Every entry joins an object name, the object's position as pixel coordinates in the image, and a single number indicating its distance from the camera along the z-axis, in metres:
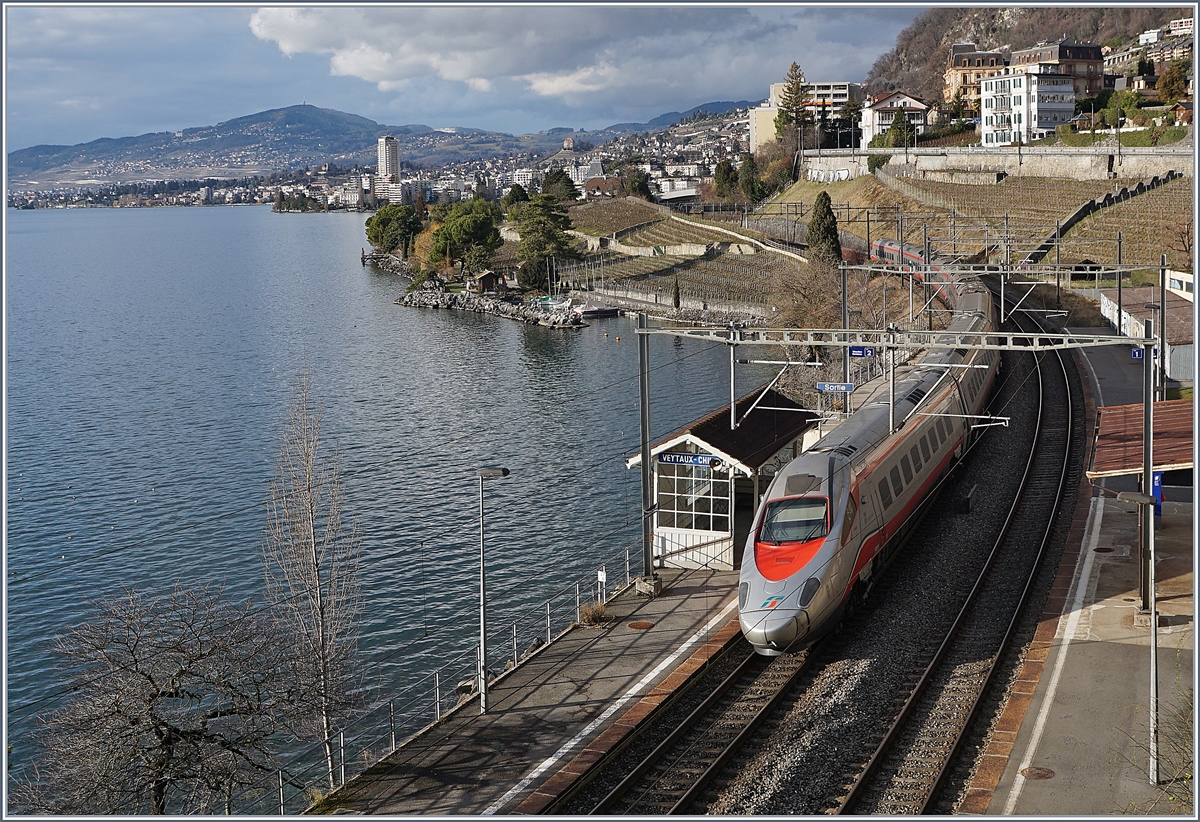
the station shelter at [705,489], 22.97
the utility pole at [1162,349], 27.89
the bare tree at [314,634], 17.34
